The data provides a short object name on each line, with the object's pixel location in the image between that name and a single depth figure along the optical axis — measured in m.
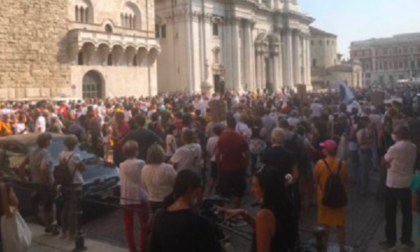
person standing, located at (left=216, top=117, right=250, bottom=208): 8.69
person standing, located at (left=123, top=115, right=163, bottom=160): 9.28
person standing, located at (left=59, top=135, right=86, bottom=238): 7.55
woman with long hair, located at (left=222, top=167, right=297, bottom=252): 3.98
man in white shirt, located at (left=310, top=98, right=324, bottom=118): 15.81
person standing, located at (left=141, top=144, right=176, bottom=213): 6.45
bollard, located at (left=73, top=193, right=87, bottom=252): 7.33
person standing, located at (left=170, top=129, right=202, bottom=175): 8.34
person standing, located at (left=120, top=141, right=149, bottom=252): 6.97
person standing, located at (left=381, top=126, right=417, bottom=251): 7.06
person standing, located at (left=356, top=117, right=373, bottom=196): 10.70
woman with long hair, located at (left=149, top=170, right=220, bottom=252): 3.56
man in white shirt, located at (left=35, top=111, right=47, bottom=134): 14.52
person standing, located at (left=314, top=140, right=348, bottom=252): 6.83
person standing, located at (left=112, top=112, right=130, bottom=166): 11.25
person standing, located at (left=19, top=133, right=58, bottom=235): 8.09
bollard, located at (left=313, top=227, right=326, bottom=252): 4.86
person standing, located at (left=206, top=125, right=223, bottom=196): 10.01
